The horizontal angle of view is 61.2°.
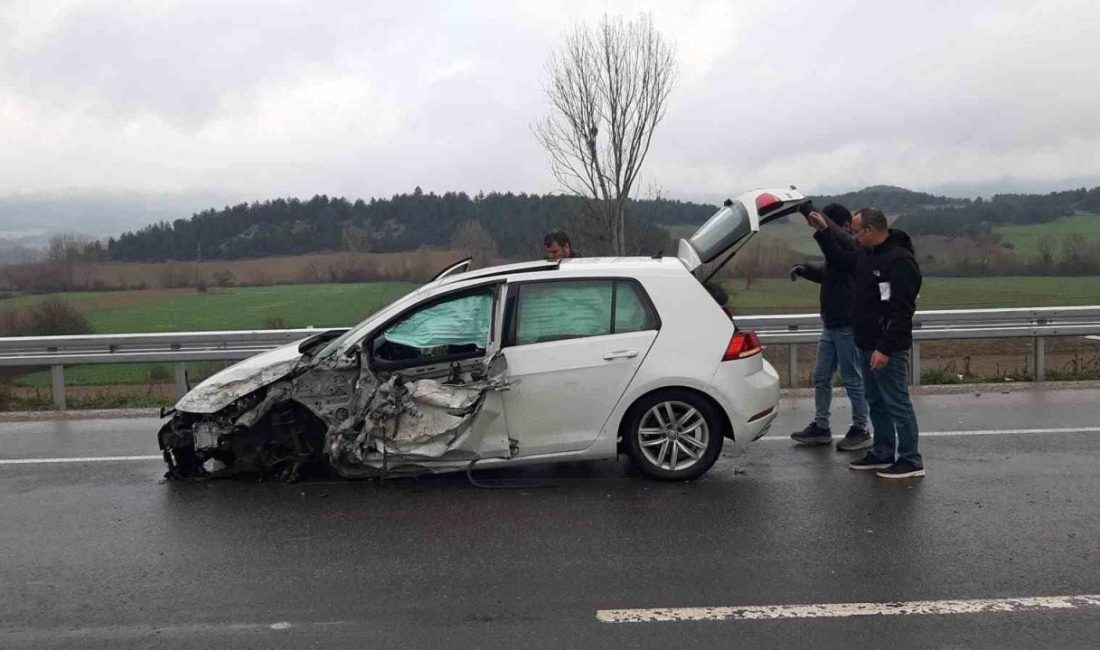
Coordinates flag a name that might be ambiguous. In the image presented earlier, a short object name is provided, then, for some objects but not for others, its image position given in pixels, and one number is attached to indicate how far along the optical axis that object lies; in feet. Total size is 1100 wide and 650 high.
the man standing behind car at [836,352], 24.42
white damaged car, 20.62
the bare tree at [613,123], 56.65
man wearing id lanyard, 20.98
